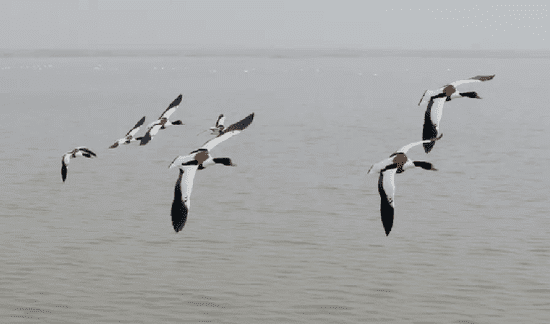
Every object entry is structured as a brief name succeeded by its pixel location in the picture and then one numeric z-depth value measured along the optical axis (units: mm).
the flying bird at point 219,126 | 37009
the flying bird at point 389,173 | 20375
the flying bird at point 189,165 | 21578
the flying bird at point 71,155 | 34719
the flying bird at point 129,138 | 34469
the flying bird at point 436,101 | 21875
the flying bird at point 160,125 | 32250
